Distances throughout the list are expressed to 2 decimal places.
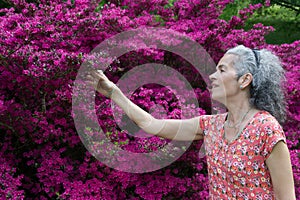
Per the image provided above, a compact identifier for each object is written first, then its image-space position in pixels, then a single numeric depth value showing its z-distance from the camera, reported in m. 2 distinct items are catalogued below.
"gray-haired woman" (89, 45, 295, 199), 2.75
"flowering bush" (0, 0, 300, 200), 3.46
